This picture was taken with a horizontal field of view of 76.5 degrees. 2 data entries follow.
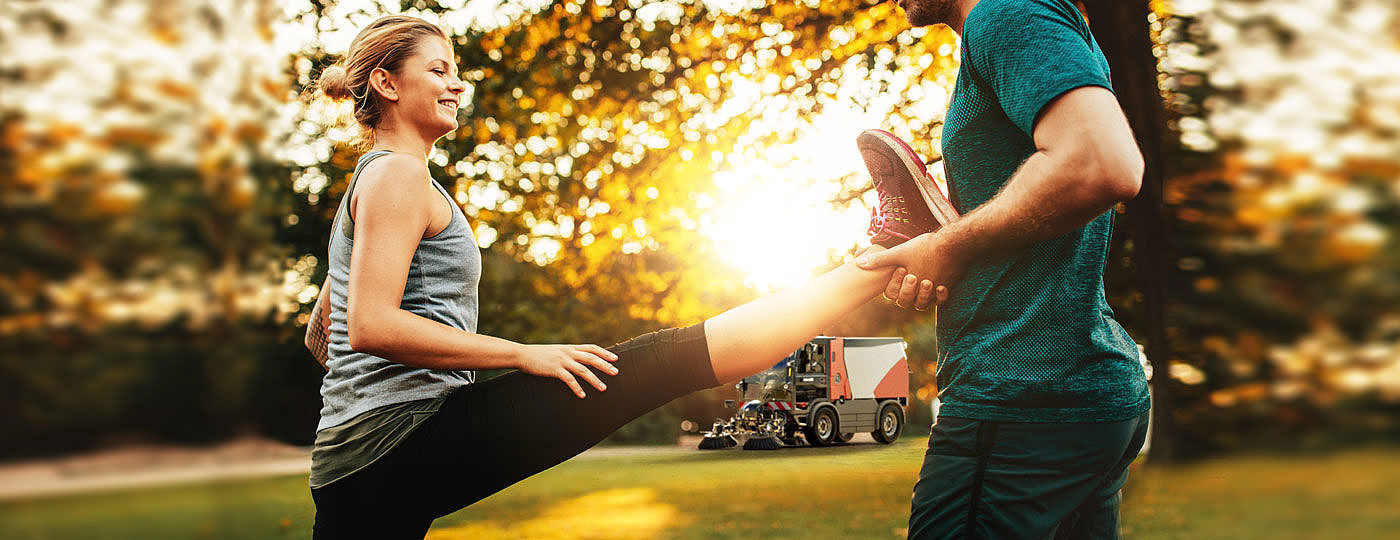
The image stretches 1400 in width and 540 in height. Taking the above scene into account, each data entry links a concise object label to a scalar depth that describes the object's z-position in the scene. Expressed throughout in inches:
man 61.2
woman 71.8
